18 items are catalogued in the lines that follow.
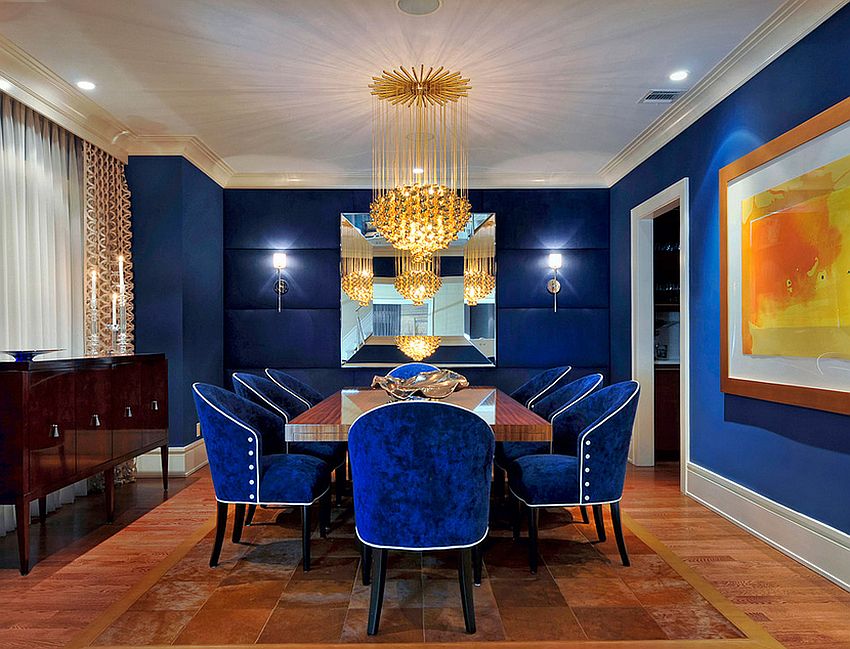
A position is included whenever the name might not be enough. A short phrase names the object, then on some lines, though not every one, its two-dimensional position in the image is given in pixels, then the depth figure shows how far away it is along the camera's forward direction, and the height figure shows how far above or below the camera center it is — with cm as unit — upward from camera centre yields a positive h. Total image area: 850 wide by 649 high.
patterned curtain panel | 456 +72
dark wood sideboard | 297 -51
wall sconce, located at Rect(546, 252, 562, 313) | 629 +48
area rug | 235 -116
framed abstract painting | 279 +27
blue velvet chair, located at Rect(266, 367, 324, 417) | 439 -45
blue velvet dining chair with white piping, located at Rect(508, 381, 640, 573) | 289 -70
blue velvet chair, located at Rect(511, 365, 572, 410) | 442 -46
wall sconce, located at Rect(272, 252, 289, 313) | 624 +60
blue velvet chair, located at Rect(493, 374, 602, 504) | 367 -58
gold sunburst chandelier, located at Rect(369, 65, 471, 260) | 380 +144
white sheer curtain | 373 +61
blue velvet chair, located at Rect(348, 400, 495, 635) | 225 -57
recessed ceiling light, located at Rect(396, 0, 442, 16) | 298 +152
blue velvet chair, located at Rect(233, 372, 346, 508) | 371 -52
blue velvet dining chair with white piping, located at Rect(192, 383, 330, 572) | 290 -69
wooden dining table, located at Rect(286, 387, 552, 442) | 271 -44
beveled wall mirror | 623 +21
